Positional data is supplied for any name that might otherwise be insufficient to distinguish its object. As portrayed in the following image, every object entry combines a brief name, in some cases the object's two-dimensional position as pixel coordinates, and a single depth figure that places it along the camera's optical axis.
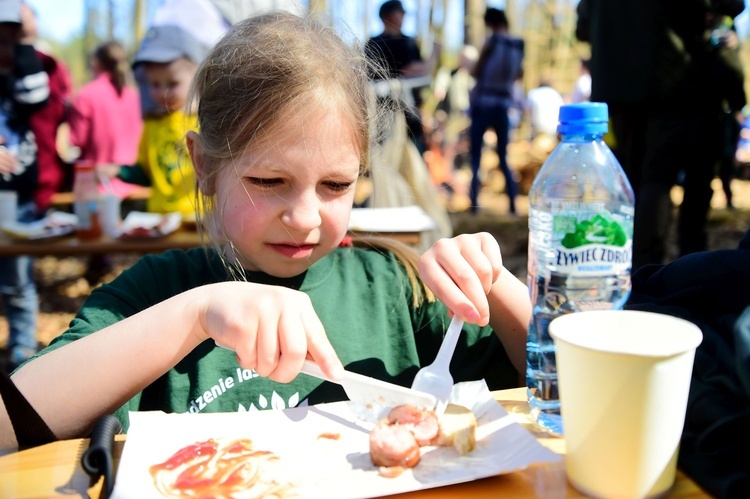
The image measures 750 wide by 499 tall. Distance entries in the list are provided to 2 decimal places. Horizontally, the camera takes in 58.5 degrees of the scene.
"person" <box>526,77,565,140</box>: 8.98
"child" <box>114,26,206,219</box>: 3.30
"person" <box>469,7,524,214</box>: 7.10
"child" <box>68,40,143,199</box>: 4.79
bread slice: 0.76
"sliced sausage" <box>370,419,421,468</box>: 0.72
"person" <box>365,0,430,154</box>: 5.21
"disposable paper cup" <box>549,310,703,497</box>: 0.63
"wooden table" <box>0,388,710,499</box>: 0.69
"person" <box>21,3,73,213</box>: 3.78
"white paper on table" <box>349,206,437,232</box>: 2.50
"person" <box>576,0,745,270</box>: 3.26
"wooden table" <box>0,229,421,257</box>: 2.65
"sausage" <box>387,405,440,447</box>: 0.78
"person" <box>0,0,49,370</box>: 3.51
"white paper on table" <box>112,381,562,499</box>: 0.70
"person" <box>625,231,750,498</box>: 0.71
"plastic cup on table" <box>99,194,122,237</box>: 2.82
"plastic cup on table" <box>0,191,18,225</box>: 2.84
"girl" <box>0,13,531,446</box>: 0.88
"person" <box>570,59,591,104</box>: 7.63
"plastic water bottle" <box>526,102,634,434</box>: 0.86
